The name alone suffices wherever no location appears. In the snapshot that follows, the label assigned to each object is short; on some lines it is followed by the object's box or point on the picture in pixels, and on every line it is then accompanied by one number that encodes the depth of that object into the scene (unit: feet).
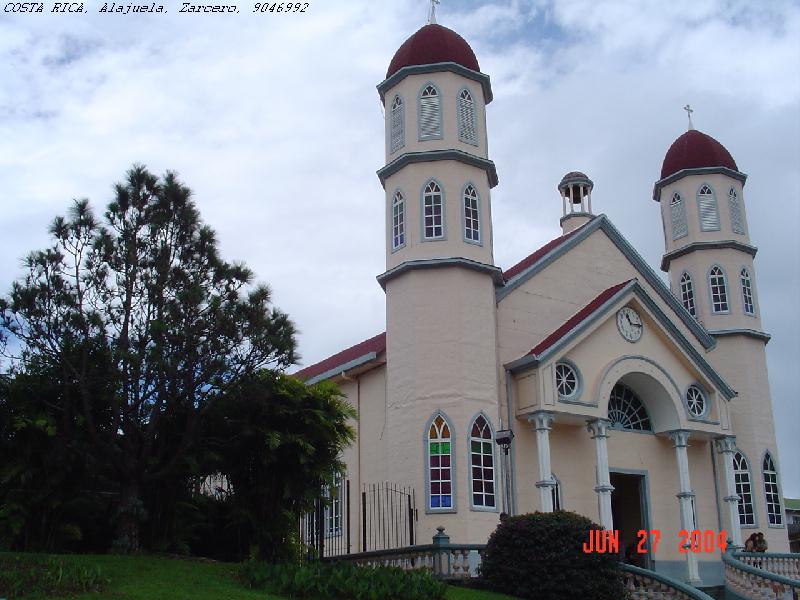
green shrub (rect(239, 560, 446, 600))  47.75
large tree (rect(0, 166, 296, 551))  50.65
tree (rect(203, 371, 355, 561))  61.41
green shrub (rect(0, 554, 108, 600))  42.37
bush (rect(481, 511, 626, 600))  54.29
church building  72.02
